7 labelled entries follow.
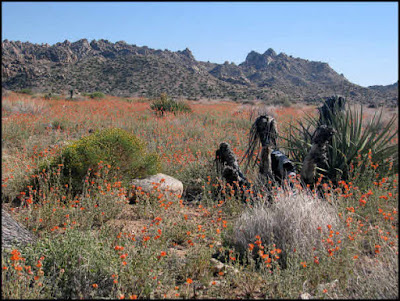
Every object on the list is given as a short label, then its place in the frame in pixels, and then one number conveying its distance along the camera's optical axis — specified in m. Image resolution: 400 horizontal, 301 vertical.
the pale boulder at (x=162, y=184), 5.34
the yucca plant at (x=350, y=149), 4.95
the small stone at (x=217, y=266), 3.25
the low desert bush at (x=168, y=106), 15.47
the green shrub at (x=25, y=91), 30.38
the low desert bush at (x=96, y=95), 26.29
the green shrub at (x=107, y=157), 5.52
